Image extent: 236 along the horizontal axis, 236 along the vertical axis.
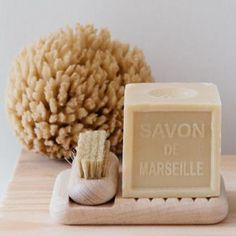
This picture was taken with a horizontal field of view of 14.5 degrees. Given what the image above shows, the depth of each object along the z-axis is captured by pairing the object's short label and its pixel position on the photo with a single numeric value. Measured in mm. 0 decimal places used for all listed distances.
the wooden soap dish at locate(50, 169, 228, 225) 657
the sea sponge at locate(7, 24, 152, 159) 762
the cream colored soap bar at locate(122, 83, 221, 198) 654
